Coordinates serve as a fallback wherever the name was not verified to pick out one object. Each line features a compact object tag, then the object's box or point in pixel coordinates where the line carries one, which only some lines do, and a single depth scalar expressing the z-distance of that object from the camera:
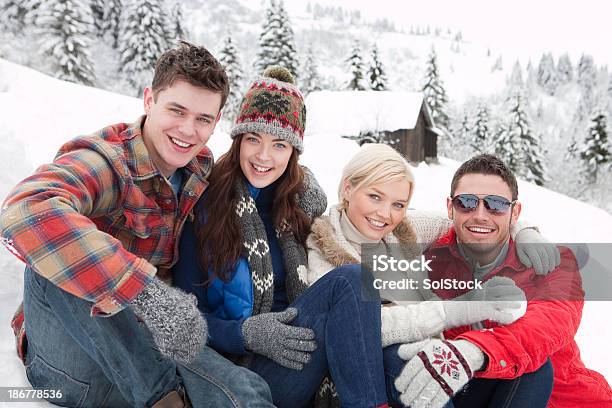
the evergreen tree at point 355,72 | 31.40
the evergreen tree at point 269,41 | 29.32
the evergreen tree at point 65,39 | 24.16
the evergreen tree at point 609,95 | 51.70
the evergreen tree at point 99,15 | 28.31
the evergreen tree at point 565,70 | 109.38
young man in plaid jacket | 1.80
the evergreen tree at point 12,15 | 25.50
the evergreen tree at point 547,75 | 108.69
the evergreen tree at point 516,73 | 109.59
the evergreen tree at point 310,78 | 35.25
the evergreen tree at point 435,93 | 35.41
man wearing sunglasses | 2.18
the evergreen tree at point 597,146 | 33.87
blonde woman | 2.49
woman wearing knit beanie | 2.32
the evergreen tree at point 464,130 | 44.16
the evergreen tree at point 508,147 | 32.00
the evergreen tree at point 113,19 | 28.62
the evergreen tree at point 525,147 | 32.09
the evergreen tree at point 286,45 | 29.27
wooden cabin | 26.33
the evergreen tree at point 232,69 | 28.09
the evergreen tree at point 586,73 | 98.44
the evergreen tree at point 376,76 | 32.19
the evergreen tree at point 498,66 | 137.75
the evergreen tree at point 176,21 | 28.94
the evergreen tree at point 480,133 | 37.75
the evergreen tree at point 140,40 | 27.09
